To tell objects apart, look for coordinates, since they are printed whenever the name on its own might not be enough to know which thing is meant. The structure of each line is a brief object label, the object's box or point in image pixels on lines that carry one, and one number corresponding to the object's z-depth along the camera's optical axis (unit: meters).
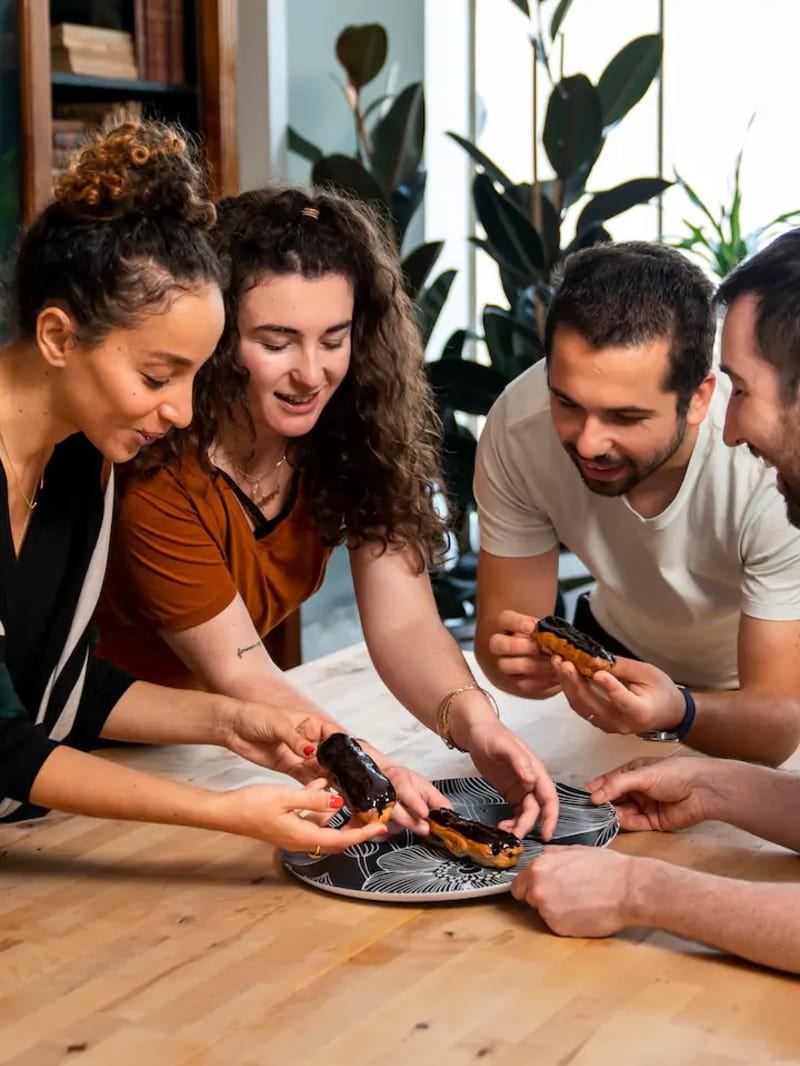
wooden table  1.30
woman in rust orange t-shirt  2.04
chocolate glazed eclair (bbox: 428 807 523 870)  1.64
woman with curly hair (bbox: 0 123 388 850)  1.63
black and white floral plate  1.60
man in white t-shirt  2.00
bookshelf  3.52
